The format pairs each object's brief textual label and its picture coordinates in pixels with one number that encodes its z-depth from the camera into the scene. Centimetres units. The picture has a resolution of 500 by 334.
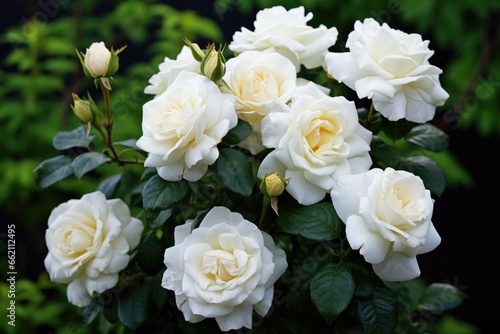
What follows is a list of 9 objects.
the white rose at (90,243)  84
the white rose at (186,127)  73
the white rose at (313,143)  74
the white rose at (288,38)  85
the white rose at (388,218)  70
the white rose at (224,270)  72
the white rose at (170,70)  85
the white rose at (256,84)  79
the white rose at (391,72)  78
